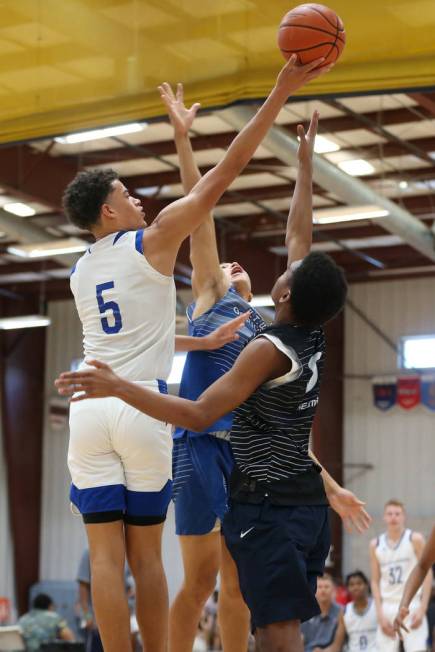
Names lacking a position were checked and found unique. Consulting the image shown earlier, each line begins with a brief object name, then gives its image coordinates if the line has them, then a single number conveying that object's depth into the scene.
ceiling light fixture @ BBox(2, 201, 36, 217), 19.96
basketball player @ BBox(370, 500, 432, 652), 12.01
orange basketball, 5.39
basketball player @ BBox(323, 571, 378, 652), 12.73
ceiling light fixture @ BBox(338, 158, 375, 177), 18.93
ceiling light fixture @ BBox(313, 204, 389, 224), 15.66
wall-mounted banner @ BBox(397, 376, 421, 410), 23.06
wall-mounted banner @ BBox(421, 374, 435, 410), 22.80
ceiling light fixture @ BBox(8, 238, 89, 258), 17.23
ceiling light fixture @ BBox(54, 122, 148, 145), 8.30
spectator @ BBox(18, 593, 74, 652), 16.31
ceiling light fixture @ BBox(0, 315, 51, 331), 21.56
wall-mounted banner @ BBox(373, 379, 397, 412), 23.42
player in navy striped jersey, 4.25
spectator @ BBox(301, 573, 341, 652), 13.38
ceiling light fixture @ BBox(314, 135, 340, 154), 17.88
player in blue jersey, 5.31
